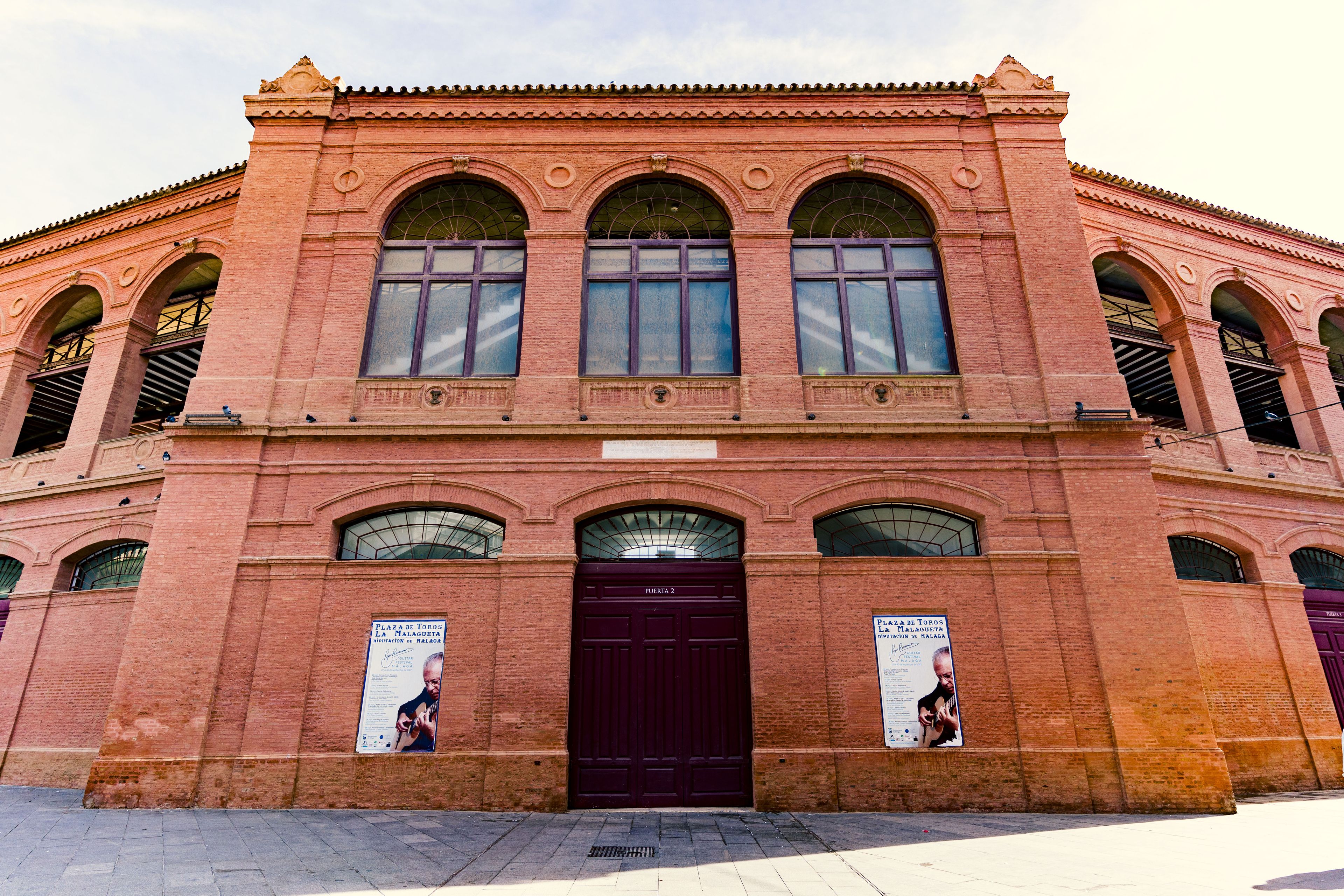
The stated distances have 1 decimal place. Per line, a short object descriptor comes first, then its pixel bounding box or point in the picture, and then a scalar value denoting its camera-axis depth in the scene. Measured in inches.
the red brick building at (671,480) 376.2
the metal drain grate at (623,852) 275.0
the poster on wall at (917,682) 376.8
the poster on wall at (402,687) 376.5
